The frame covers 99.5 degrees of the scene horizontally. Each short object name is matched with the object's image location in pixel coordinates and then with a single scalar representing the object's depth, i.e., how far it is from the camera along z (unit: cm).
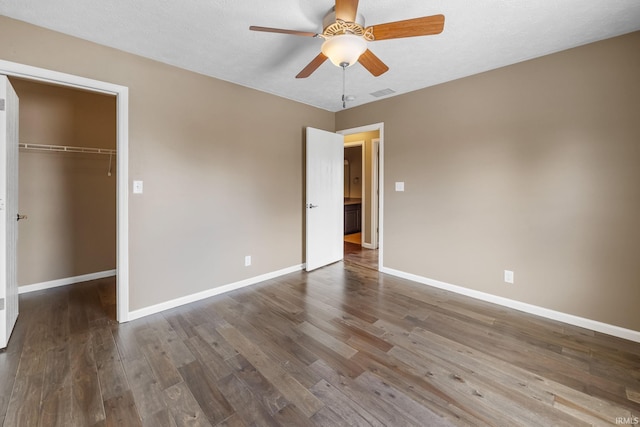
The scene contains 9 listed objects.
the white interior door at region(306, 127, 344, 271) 396
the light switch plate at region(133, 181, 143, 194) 255
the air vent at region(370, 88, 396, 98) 349
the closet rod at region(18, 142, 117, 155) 317
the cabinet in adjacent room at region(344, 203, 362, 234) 697
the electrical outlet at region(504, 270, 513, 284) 284
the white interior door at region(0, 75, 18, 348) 201
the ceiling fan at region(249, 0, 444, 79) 161
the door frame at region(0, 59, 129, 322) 242
